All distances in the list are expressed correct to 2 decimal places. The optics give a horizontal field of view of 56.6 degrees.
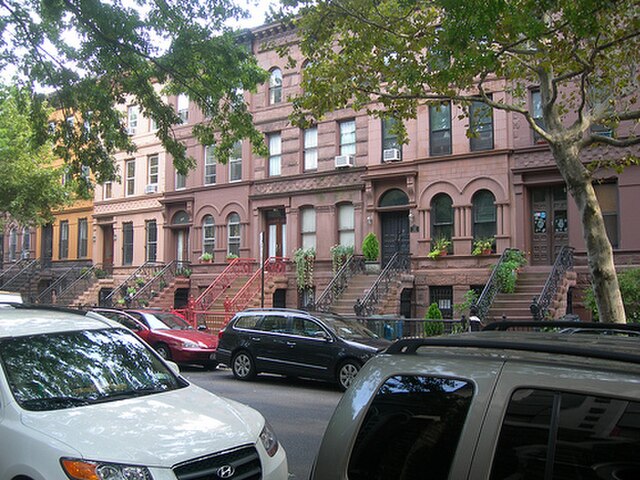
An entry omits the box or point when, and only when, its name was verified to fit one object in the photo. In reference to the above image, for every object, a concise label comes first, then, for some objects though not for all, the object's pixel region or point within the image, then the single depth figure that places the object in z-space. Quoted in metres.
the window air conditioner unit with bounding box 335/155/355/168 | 23.62
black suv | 12.07
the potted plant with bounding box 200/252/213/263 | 27.66
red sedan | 15.07
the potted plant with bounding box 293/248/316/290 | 23.84
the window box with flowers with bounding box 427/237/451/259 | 21.00
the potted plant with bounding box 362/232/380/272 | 22.09
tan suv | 2.08
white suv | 3.82
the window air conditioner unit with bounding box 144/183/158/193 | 31.02
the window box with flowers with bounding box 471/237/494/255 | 20.17
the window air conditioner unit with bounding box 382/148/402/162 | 22.38
